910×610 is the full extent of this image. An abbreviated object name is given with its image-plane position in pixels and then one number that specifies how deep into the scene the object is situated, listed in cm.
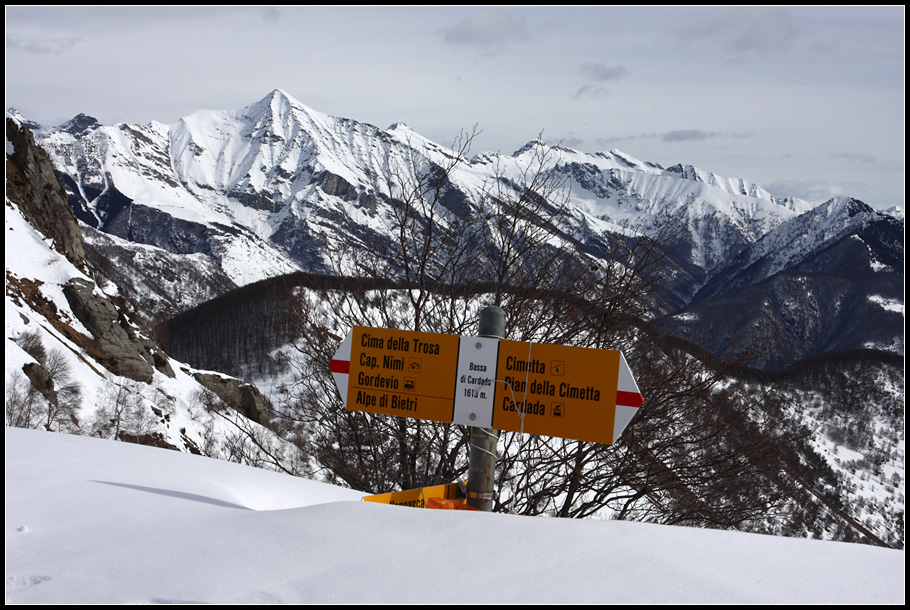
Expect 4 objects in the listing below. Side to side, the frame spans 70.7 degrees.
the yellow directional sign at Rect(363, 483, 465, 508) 331
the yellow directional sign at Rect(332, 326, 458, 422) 304
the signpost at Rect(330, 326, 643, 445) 289
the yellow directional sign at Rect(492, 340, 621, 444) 289
